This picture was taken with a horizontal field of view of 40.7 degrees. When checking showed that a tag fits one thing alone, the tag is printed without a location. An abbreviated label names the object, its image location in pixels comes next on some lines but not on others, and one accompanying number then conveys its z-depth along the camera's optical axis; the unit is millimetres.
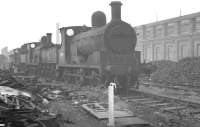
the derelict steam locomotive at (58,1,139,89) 11375
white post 5825
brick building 30328
